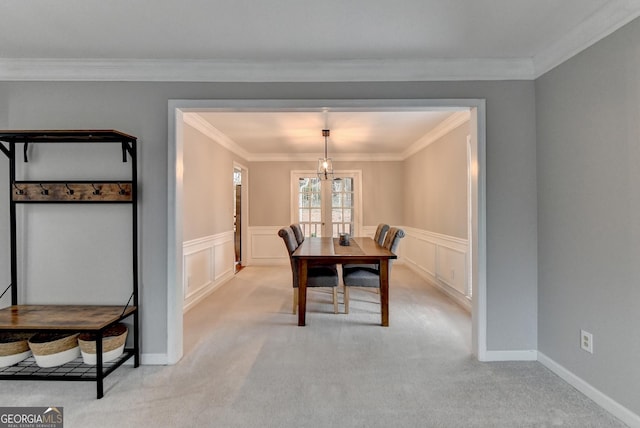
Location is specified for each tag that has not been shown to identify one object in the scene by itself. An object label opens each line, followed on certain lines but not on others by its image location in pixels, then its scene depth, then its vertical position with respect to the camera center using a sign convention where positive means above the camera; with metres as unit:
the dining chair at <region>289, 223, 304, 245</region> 4.59 -0.27
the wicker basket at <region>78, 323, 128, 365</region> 2.19 -0.87
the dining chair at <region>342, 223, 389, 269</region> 3.97 -0.32
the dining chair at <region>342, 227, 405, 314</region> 3.52 -0.66
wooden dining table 3.24 -0.47
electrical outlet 2.02 -0.81
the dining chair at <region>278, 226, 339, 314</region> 3.52 -0.66
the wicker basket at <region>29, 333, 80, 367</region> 2.12 -0.86
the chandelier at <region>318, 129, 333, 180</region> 4.64 +0.79
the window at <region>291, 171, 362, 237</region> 6.84 +0.20
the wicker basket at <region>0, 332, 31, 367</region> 2.17 -0.89
